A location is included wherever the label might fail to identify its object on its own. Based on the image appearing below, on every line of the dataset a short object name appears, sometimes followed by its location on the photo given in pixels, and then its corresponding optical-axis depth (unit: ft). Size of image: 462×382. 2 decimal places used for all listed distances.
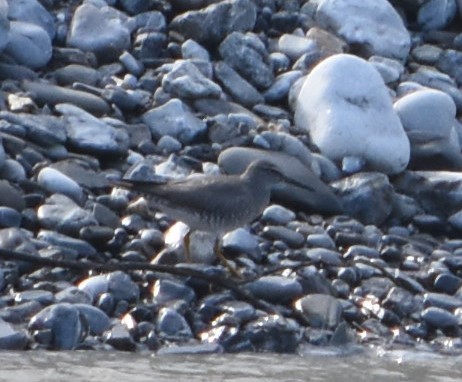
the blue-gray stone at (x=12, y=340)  44.04
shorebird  53.11
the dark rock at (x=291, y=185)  59.06
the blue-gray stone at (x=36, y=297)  46.68
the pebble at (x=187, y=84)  64.23
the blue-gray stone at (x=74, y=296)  46.98
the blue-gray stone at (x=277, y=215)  57.47
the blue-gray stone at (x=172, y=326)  46.75
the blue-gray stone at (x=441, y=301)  51.72
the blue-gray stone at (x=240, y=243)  54.24
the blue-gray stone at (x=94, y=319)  45.96
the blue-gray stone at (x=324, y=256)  53.62
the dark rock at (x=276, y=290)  49.96
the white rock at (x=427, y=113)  66.44
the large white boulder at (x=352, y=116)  63.05
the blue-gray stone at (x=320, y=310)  48.96
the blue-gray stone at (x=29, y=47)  64.59
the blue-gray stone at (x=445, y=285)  53.72
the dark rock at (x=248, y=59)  68.18
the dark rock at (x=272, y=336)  46.96
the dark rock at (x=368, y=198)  59.47
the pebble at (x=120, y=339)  45.60
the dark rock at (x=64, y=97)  61.31
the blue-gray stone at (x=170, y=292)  48.57
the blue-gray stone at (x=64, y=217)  51.98
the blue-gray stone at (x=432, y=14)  81.15
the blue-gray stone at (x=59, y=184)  54.70
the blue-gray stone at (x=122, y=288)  48.14
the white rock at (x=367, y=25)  74.54
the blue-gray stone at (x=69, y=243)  50.75
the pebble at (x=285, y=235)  55.26
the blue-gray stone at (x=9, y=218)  51.60
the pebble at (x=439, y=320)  50.62
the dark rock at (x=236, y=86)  66.74
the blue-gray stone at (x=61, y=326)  44.78
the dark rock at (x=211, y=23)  69.97
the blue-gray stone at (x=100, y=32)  67.26
